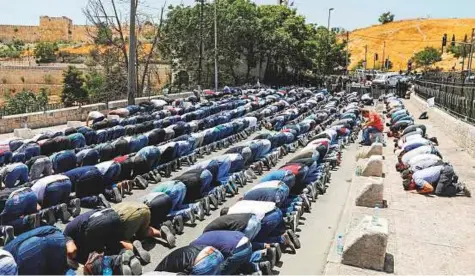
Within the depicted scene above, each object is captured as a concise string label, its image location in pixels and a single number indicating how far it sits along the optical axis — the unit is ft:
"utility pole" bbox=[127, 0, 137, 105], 93.56
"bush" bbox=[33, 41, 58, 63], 297.94
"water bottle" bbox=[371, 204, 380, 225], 25.84
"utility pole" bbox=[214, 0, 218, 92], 134.21
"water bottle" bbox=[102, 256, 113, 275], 24.47
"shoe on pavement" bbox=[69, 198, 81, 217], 34.73
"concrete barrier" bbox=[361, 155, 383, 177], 44.09
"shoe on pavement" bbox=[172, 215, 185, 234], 32.47
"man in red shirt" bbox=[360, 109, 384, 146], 65.05
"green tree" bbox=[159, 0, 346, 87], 151.33
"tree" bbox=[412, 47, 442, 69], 274.57
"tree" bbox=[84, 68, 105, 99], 155.80
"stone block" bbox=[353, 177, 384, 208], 35.63
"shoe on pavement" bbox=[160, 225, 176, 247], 30.04
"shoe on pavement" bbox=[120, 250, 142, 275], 24.49
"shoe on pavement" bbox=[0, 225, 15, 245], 28.81
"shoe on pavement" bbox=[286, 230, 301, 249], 29.71
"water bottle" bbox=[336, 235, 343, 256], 26.93
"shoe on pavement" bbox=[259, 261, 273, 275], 25.23
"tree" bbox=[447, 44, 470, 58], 254.94
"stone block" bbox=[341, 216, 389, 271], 24.72
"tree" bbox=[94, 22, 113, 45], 133.39
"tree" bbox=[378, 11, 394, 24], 474.08
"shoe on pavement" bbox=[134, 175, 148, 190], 42.96
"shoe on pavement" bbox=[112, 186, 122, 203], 38.58
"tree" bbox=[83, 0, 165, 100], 132.77
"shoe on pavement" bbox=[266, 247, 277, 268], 26.23
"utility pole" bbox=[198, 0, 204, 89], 128.06
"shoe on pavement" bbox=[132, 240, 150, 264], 27.20
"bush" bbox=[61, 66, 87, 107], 164.04
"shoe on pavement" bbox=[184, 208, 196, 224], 33.73
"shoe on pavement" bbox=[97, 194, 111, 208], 36.91
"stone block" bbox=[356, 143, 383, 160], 53.42
